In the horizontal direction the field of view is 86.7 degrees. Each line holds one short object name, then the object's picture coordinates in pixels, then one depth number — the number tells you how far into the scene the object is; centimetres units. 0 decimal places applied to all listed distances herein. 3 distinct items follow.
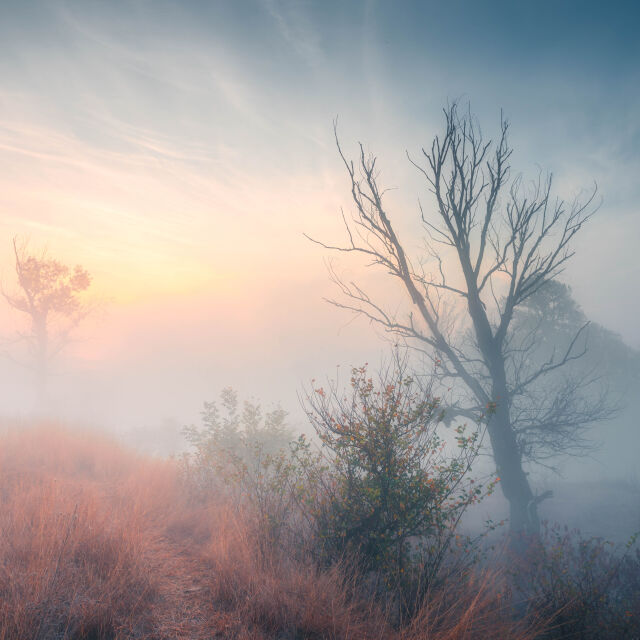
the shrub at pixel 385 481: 402
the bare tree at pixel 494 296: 747
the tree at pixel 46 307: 1980
